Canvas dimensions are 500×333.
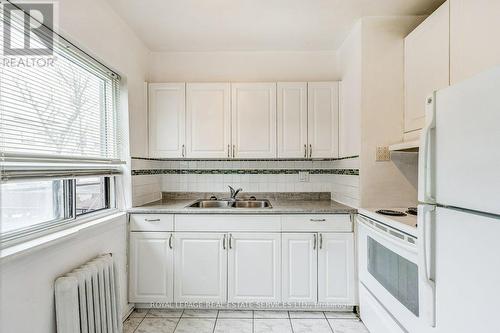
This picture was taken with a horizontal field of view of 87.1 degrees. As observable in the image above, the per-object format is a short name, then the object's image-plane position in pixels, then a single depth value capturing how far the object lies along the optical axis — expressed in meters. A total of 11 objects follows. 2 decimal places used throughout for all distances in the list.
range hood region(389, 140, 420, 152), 1.76
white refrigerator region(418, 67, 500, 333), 0.85
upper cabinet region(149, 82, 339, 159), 2.62
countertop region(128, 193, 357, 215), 2.27
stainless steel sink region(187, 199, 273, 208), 2.87
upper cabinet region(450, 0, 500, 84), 1.36
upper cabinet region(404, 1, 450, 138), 1.69
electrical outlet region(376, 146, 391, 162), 2.21
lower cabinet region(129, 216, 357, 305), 2.27
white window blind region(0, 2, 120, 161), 1.29
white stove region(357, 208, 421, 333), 1.49
